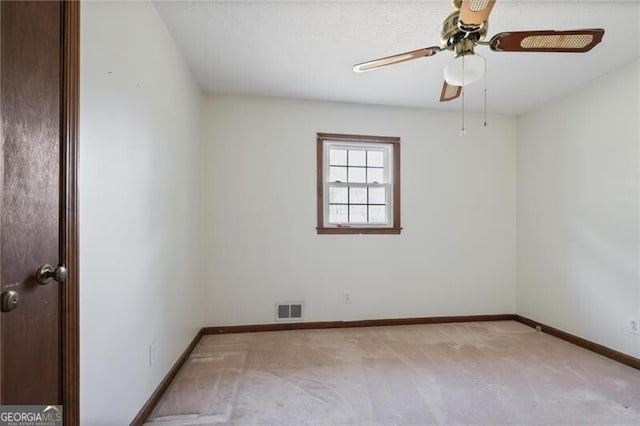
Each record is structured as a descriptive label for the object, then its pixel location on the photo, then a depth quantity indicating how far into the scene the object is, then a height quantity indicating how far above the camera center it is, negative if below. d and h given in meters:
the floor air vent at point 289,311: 3.13 -1.07
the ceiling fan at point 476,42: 1.28 +0.81
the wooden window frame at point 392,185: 3.22 +0.33
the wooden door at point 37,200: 0.84 +0.04
